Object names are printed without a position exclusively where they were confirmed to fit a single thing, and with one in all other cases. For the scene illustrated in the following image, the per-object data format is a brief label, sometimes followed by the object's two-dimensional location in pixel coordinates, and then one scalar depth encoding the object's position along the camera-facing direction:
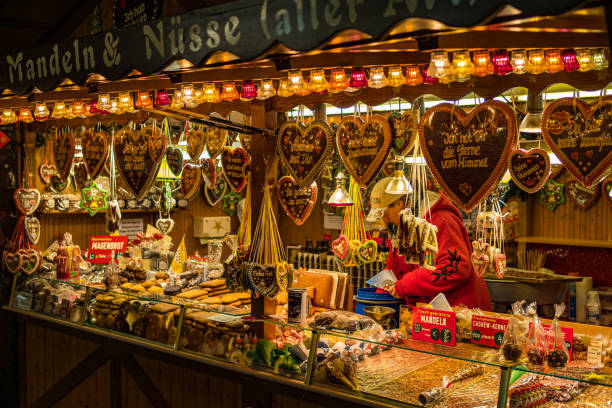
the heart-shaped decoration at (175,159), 4.82
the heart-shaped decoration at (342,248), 4.72
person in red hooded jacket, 4.47
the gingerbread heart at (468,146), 2.85
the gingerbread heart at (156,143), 4.32
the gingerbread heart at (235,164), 4.26
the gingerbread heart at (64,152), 5.03
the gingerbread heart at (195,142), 4.50
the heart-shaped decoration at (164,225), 6.83
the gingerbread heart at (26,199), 5.69
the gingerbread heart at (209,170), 5.05
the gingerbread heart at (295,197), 3.89
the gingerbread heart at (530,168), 3.22
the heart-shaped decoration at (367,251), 4.73
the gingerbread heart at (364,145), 3.30
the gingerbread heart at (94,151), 4.71
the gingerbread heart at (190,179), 5.12
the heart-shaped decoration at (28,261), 5.59
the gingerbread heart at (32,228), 5.71
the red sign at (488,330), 3.46
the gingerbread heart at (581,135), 2.70
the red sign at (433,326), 3.53
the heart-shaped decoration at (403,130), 3.24
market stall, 2.77
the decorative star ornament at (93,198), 5.91
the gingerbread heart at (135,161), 4.38
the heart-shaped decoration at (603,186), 3.47
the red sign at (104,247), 5.63
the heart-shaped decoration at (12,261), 5.59
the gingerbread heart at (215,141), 4.41
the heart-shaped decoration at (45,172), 5.98
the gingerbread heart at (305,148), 3.53
